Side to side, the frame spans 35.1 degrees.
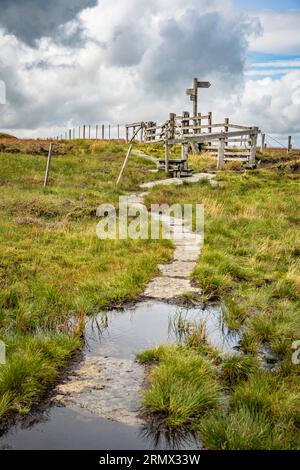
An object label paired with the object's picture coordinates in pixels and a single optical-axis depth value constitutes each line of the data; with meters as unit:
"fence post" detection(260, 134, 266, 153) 41.72
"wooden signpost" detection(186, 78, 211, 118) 36.84
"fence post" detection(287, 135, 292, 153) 44.04
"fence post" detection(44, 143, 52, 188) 19.52
